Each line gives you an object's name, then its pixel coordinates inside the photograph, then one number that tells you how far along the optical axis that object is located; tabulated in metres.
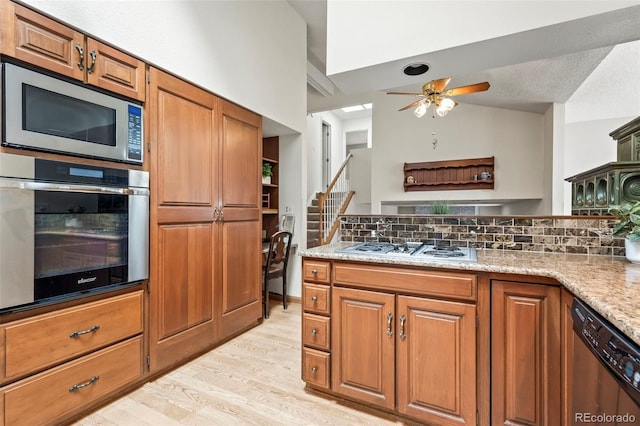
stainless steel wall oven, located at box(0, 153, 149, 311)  1.31
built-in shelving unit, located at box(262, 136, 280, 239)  3.70
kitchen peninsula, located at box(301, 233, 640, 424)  1.24
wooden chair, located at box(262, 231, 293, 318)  3.10
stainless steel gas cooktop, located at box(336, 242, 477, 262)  1.59
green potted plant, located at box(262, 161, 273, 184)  3.53
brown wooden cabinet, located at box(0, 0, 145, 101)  1.33
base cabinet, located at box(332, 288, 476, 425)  1.42
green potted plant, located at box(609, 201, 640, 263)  1.37
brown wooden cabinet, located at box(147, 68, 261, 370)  1.97
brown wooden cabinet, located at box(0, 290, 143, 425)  1.33
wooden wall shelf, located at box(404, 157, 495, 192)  3.02
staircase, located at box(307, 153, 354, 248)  4.82
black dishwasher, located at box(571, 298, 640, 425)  0.70
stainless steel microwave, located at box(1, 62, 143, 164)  1.32
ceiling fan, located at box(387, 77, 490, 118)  2.74
